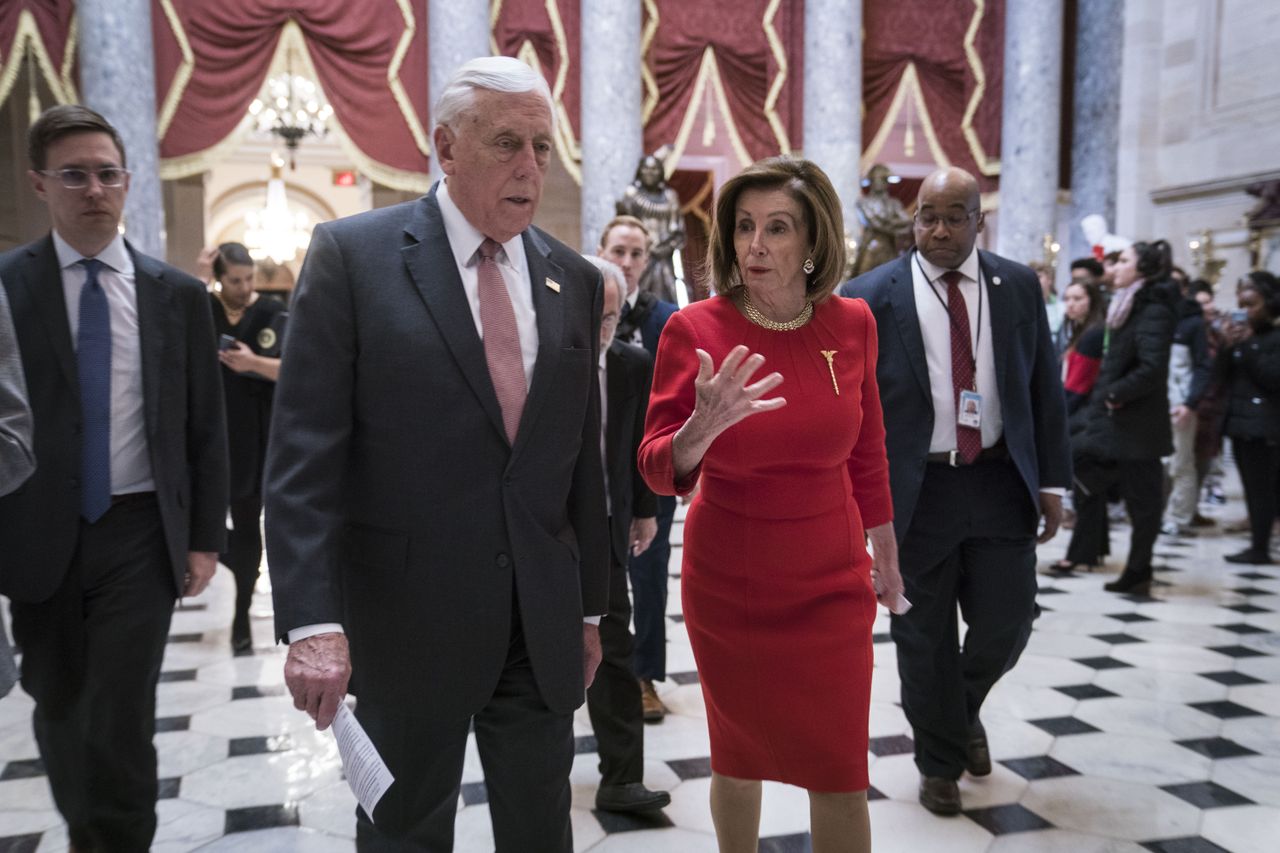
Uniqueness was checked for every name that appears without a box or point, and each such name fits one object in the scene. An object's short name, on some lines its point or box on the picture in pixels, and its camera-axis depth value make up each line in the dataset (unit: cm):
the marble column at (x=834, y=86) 1311
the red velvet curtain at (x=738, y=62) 1298
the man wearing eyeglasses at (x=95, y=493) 238
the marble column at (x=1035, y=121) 1342
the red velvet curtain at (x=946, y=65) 1386
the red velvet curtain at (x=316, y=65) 1138
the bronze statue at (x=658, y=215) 1080
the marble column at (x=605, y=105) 1225
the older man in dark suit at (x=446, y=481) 170
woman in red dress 219
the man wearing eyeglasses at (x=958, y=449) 306
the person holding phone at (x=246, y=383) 470
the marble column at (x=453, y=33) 1192
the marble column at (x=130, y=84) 1062
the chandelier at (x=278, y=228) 1489
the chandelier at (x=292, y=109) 1351
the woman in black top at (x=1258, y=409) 698
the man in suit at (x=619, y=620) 315
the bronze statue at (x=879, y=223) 1180
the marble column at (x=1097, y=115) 1422
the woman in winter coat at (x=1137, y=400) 589
